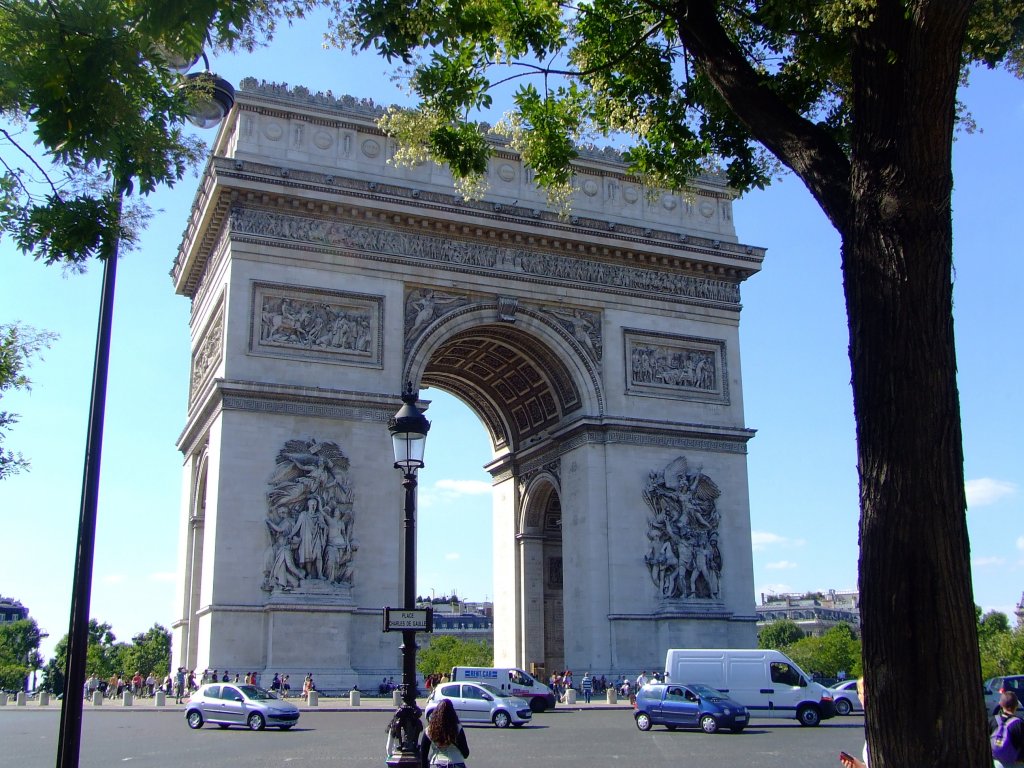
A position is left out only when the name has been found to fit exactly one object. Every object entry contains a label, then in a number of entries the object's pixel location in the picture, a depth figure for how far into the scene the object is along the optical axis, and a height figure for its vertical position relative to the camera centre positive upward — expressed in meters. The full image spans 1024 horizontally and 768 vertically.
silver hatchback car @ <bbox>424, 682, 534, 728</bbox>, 24.28 -1.21
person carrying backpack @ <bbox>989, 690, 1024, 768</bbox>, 9.60 -0.84
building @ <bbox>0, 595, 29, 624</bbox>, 143.65 +5.59
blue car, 23.14 -1.33
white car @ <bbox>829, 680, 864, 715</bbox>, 31.73 -1.53
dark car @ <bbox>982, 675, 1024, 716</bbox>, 25.00 -0.96
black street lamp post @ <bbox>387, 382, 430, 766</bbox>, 10.74 +1.82
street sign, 10.88 +0.29
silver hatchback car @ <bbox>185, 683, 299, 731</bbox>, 22.22 -1.14
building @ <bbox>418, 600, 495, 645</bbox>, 132.61 +3.03
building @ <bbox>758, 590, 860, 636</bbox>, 156.77 +5.56
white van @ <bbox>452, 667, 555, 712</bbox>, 29.00 -0.87
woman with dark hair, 8.12 -0.64
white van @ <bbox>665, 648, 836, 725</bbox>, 27.14 -0.76
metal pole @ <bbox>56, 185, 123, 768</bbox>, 8.08 +0.77
